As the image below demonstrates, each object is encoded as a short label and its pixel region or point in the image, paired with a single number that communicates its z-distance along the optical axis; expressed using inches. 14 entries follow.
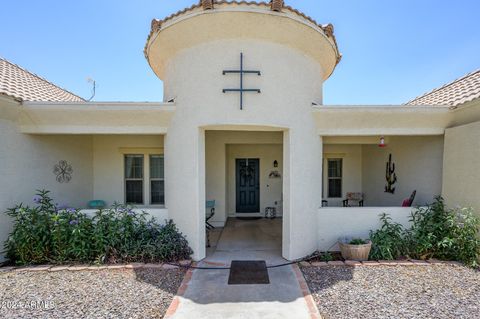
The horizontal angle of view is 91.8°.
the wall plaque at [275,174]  427.2
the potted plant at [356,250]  232.8
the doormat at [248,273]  200.1
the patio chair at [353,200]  401.3
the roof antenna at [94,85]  530.9
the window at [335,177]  420.8
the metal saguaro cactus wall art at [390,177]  344.0
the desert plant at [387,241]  235.6
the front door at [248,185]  428.5
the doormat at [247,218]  415.2
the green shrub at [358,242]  239.8
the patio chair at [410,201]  293.4
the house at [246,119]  228.1
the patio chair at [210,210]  344.8
